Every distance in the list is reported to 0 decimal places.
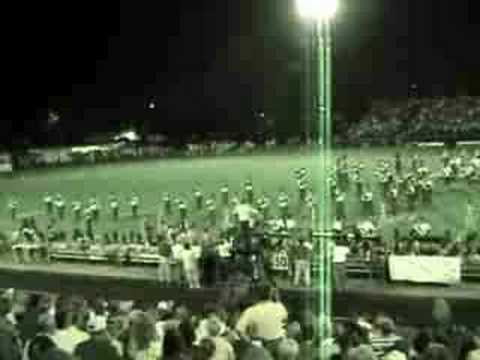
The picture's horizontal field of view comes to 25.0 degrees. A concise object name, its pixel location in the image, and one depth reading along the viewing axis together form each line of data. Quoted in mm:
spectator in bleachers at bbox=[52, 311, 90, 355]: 8094
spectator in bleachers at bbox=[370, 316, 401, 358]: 8242
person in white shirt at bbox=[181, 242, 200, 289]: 17500
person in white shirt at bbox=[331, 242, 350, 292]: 16719
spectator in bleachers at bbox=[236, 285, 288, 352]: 8734
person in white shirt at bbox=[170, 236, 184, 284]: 17922
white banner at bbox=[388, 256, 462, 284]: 16781
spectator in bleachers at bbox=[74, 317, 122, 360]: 7566
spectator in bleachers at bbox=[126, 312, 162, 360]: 7910
